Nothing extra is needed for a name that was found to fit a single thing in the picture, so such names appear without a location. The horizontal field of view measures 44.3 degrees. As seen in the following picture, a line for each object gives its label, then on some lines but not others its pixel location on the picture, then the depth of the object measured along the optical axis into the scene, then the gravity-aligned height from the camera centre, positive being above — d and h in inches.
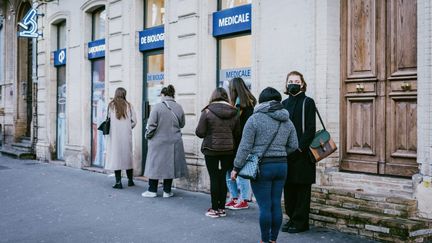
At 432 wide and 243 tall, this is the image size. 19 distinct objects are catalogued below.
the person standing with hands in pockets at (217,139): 296.2 -11.1
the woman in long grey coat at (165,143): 359.6 -16.6
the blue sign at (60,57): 607.8 +70.5
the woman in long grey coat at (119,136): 405.7 -13.7
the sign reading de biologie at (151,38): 450.9 +69.8
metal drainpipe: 663.8 +38.3
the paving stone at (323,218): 261.7 -49.3
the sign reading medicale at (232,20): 367.9 +71.0
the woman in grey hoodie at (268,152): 215.0 -13.3
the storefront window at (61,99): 622.2 +22.2
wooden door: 270.8 +18.0
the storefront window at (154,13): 469.9 +95.0
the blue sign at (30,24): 642.8 +113.9
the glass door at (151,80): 462.9 +33.8
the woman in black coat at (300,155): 251.7 -16.9
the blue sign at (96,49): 532.7 +71.1
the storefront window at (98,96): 546.3 +22.9
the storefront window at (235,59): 374.0 +44.1
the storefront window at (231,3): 383.4 +85.8
